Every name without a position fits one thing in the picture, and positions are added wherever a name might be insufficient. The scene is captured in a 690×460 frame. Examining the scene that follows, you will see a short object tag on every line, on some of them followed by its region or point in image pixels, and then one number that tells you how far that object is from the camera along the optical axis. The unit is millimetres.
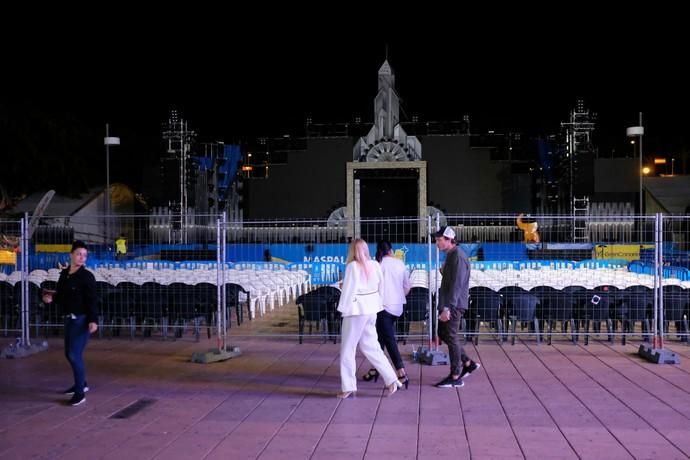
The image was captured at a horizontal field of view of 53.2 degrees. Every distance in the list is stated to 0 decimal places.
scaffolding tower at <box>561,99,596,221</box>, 24266
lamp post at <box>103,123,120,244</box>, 23378
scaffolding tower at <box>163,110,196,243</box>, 25953
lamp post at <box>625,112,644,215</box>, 20719
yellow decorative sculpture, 22141
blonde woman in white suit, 6238
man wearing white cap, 6598
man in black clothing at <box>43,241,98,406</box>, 6160
